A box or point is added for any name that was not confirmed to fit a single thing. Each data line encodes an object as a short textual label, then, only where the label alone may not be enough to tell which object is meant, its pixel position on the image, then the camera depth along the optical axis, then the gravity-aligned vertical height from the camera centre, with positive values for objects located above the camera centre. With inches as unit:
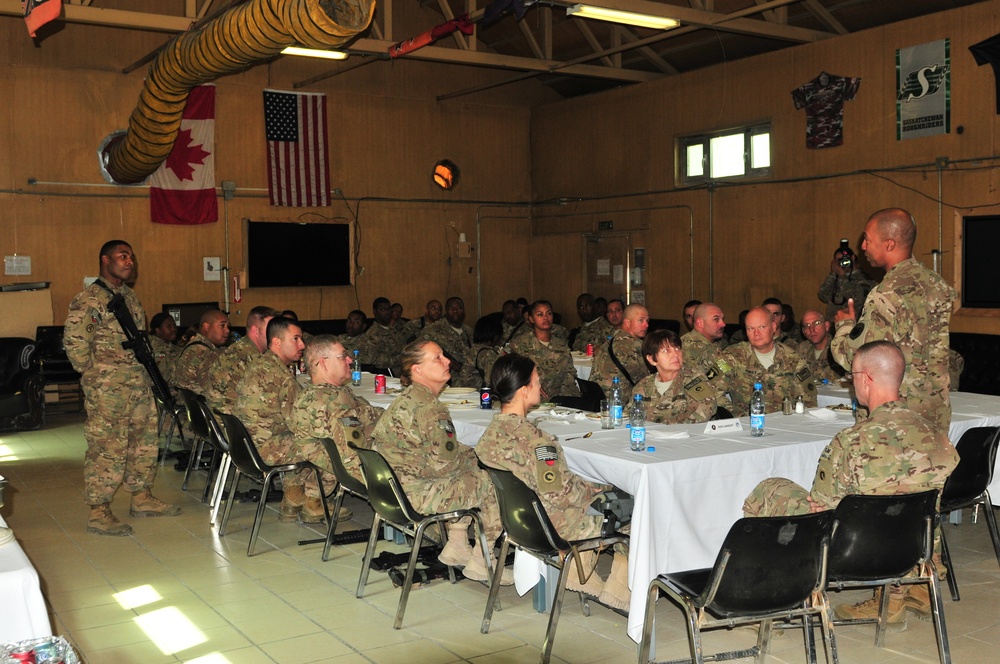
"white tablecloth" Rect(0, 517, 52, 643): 106.1 -34.8
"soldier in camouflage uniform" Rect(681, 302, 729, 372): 261.9 -15.9
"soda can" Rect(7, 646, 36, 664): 84.5 -31.8
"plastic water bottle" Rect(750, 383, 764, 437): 191.3 -27.3
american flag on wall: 584.4 +80.4
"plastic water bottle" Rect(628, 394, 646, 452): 181.9 -28.5
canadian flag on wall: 553.3 +63.6
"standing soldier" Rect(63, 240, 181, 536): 259.4 -26.4
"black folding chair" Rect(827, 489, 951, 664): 140.1 -38.8
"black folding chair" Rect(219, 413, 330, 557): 235.9 -44.5
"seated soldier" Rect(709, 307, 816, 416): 253.3 -24.7
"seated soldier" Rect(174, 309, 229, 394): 343.0 -23.7
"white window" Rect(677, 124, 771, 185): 516.7 +65.5
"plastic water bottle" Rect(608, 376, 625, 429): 210.8 -28.6
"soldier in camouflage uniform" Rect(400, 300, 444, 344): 501.7 -23.3
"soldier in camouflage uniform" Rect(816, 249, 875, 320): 444.1 -5.9
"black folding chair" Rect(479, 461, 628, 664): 158.4 -42.6
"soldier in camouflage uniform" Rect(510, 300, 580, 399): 336.2 -26.0
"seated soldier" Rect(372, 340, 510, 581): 188.2 -32.6
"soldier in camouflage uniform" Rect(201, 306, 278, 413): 296.4 -23.9
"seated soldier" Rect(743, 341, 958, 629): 144.4 -27.1
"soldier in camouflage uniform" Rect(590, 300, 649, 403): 297.4 -24.4
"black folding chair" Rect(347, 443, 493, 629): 182.5 -44.0
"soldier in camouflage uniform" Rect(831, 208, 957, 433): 189.9 -9.1
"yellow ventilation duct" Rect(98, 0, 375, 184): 297.9 +80.2
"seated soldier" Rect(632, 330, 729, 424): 219.6 -25.6
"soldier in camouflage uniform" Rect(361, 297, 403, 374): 478.6 -30.4
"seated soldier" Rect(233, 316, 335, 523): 253.9 -30.6
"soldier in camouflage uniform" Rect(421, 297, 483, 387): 403.2 -27.1
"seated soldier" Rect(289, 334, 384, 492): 214.2 -28.7
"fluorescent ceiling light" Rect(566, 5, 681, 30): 386.0 +105.8
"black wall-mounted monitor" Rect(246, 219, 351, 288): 584.4 +17.0
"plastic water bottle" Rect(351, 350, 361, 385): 327.3 -30.9
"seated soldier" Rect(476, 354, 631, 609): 166.7 -30.4
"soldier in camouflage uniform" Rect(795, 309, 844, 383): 295.1 -22.1
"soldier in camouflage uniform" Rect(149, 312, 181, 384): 391.9 -24.6
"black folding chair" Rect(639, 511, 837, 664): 129.1 -41.0
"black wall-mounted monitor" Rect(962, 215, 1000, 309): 414.6 +3.3
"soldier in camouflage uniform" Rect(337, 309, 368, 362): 479.5 -27.4
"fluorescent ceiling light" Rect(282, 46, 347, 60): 427.4 +101.7
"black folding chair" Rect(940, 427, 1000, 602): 189.6 -39.8
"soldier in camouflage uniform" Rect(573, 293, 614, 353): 462.3 -26.9
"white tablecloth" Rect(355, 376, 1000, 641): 165.8 -35.9
